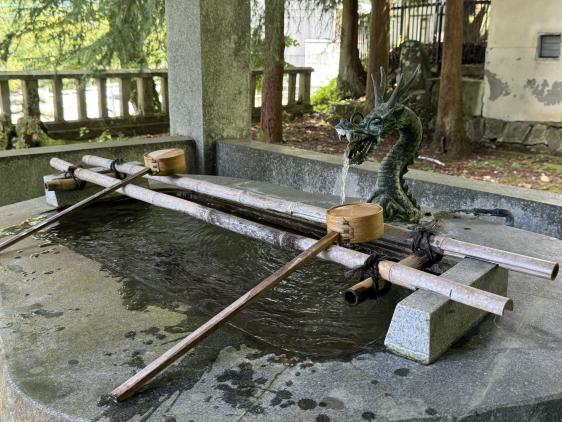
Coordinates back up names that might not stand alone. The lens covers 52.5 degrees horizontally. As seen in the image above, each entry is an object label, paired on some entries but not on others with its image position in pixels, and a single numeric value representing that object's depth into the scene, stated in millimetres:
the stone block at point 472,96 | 10484
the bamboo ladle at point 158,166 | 3436
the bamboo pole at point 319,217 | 2014
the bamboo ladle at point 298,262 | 1854
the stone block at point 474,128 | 10531
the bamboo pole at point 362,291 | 2080
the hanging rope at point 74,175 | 4051
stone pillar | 5492
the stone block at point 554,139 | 9477
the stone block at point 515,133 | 9867
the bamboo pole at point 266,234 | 1959
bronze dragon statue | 2943
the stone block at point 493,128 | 10231
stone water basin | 1807
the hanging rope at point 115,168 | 4023
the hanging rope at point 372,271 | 2186
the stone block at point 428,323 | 1985
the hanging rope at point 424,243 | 2322
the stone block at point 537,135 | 9656
